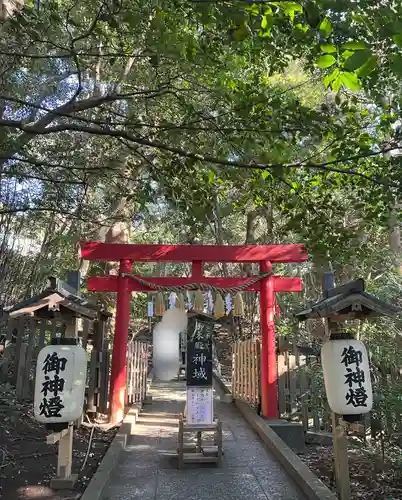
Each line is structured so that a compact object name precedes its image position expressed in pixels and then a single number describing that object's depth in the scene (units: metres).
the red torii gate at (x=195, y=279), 8.37
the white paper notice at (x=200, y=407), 5.96
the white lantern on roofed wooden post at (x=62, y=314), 4.79
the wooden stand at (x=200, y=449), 5.66
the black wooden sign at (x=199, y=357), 6.25
